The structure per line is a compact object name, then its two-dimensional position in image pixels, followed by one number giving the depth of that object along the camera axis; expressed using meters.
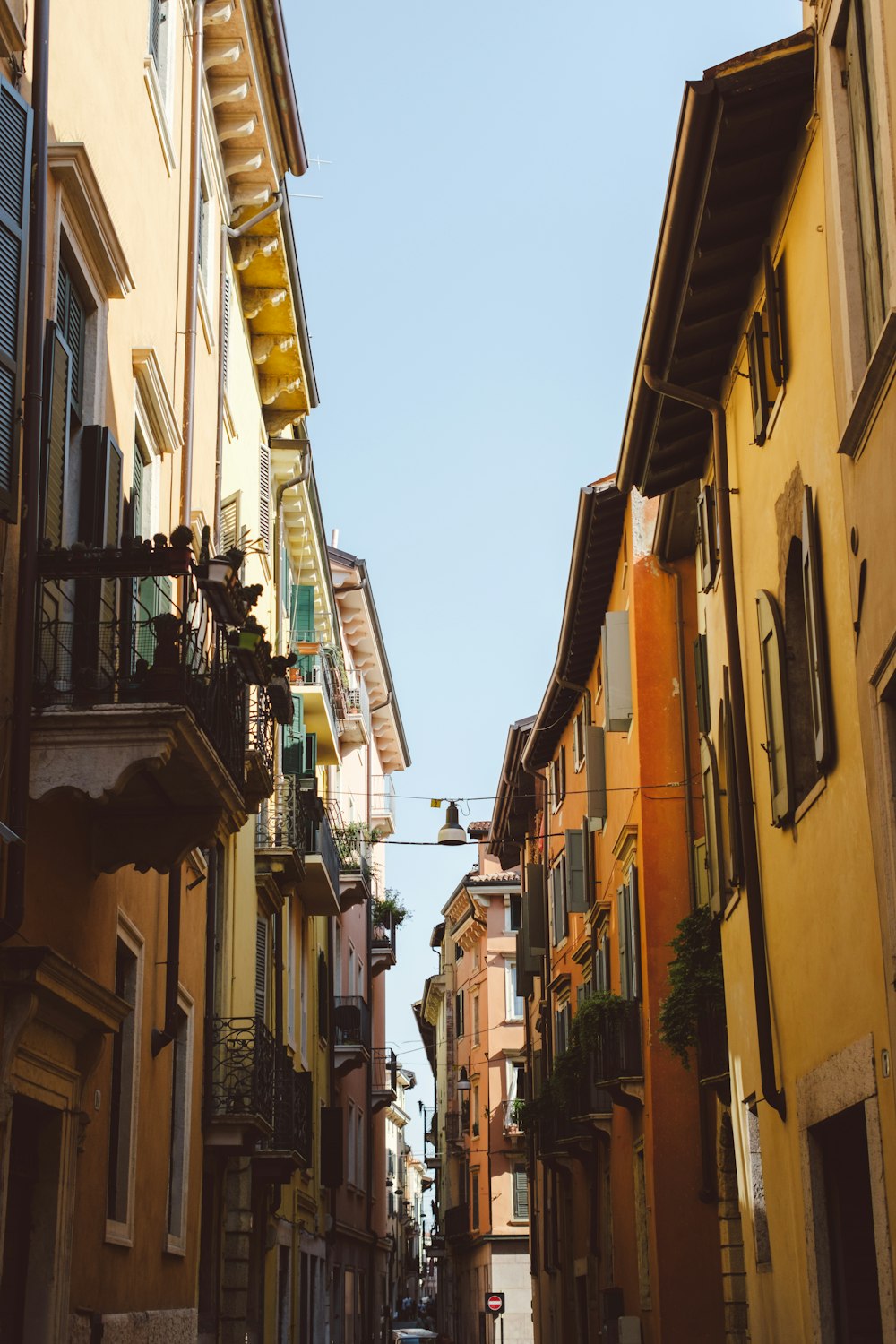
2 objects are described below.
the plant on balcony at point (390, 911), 45.84
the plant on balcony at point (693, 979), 16.95
